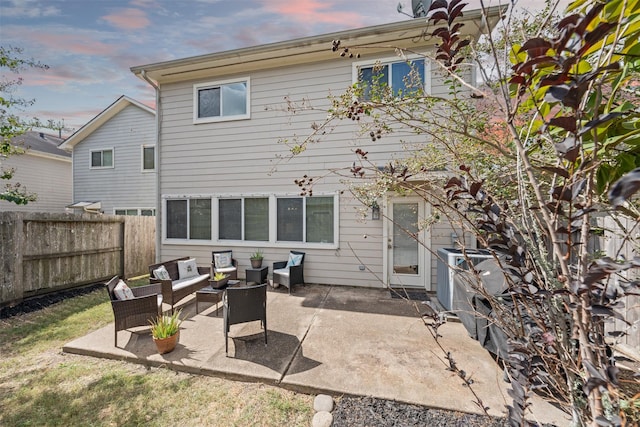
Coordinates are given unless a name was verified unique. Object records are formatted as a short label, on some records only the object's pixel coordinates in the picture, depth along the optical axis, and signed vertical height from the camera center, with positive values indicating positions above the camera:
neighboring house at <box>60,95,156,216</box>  11.78 +2.47
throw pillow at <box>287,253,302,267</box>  6.45 -1.21
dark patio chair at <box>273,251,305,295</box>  6.07 -1.43
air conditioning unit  4.42 -1.05
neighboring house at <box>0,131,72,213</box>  12.89 +1.96
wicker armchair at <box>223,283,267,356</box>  3.57 -1.35
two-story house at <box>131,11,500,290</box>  6.23 +1.35
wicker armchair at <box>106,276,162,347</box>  3.70 -1.47
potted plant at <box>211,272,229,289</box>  5.14 -1.40
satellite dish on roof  5.96 +4.87
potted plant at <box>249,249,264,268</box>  6.86 -1.29
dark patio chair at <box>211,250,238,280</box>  6.43 -1.35
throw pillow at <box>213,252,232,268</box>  6.79 -1.27
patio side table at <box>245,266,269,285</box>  6.43 -1.57
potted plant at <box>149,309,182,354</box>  3.48 -1.67
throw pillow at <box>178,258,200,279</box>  5.77 -1.30
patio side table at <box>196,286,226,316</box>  4.79 -1.57
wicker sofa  4.65 -1.47
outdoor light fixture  6.26 -0.07
